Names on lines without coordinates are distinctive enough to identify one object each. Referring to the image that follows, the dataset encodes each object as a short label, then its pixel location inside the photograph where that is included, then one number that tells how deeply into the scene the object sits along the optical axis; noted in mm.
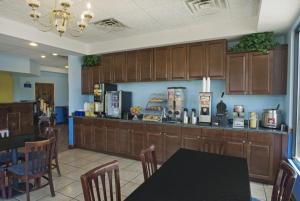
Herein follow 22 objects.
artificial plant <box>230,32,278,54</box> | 3166
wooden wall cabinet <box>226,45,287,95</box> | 3150
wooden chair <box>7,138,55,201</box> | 2391
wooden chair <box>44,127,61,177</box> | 3271
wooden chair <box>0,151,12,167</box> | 2926
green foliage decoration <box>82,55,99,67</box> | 4932
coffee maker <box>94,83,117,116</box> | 4727
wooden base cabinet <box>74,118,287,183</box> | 3064
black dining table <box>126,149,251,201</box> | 1318
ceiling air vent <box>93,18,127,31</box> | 3474
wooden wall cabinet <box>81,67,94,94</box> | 5051
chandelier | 2022
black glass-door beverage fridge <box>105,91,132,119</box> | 4496
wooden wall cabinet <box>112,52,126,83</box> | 4562
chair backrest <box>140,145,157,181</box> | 1798
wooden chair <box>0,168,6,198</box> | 2605
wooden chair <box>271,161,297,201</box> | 1322
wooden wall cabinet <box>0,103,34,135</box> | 6051
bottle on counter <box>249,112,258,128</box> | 3254
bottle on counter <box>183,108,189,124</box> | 3793
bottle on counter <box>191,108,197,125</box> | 3714
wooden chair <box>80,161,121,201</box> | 1233
